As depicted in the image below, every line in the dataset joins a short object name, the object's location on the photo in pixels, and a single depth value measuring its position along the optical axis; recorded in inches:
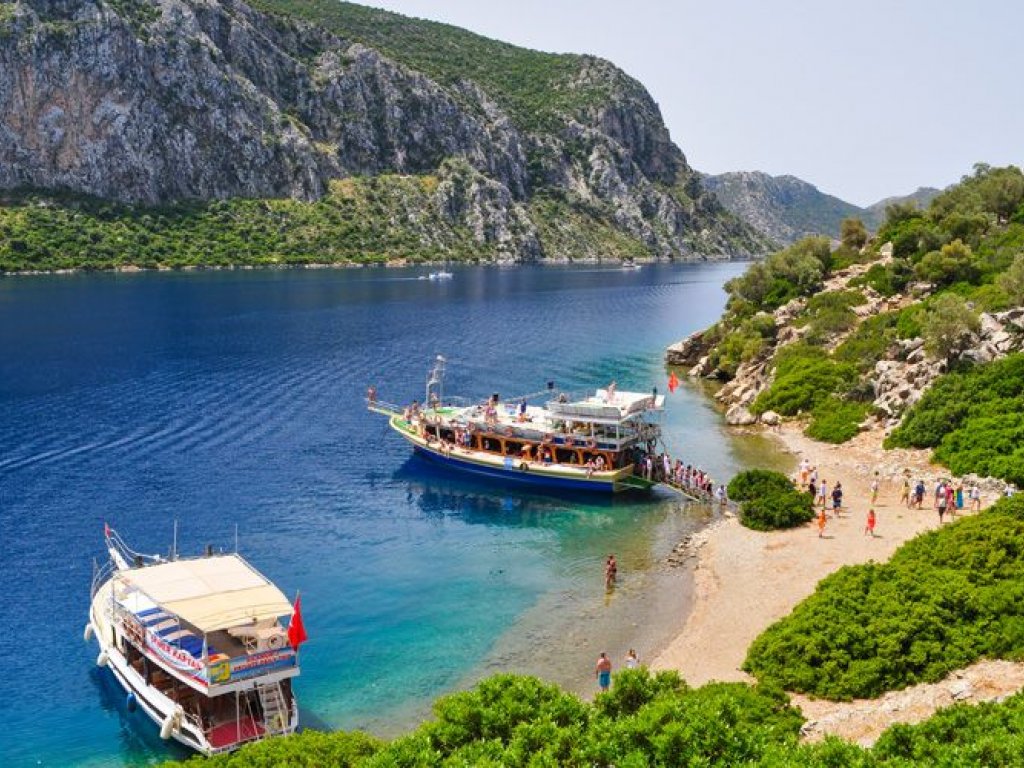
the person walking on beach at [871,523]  1829.0
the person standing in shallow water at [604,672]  1312.7
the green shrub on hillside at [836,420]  2652.6
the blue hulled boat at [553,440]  2332.7
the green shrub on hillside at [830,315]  3336.6
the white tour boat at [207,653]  1172.5
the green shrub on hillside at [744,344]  3599.9
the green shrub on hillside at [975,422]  2085.4
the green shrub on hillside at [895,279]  3533.5
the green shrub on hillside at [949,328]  2517.2
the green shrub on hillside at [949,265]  3260.3
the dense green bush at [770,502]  1988.2
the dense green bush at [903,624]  1195.9
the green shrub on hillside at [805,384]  2933.1
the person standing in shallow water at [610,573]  1706.4
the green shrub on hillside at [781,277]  4099.4
